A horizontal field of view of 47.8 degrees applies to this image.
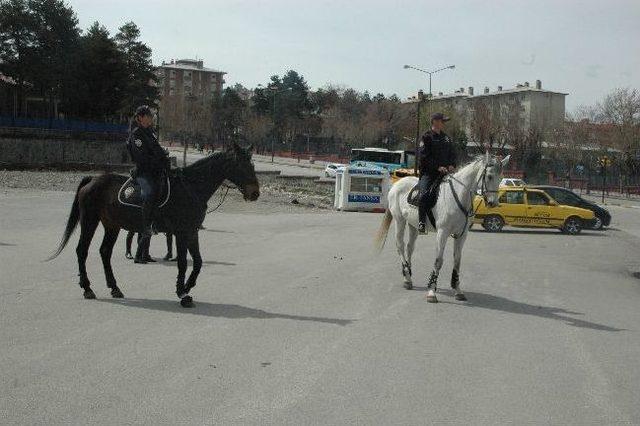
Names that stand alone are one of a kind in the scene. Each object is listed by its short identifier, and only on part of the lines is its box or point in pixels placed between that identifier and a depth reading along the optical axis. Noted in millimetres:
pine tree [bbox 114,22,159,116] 63406
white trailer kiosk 33656
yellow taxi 26141
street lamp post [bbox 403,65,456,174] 55512
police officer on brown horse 9359
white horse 10688
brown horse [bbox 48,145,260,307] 9406
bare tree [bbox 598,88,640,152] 68000
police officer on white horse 11086
